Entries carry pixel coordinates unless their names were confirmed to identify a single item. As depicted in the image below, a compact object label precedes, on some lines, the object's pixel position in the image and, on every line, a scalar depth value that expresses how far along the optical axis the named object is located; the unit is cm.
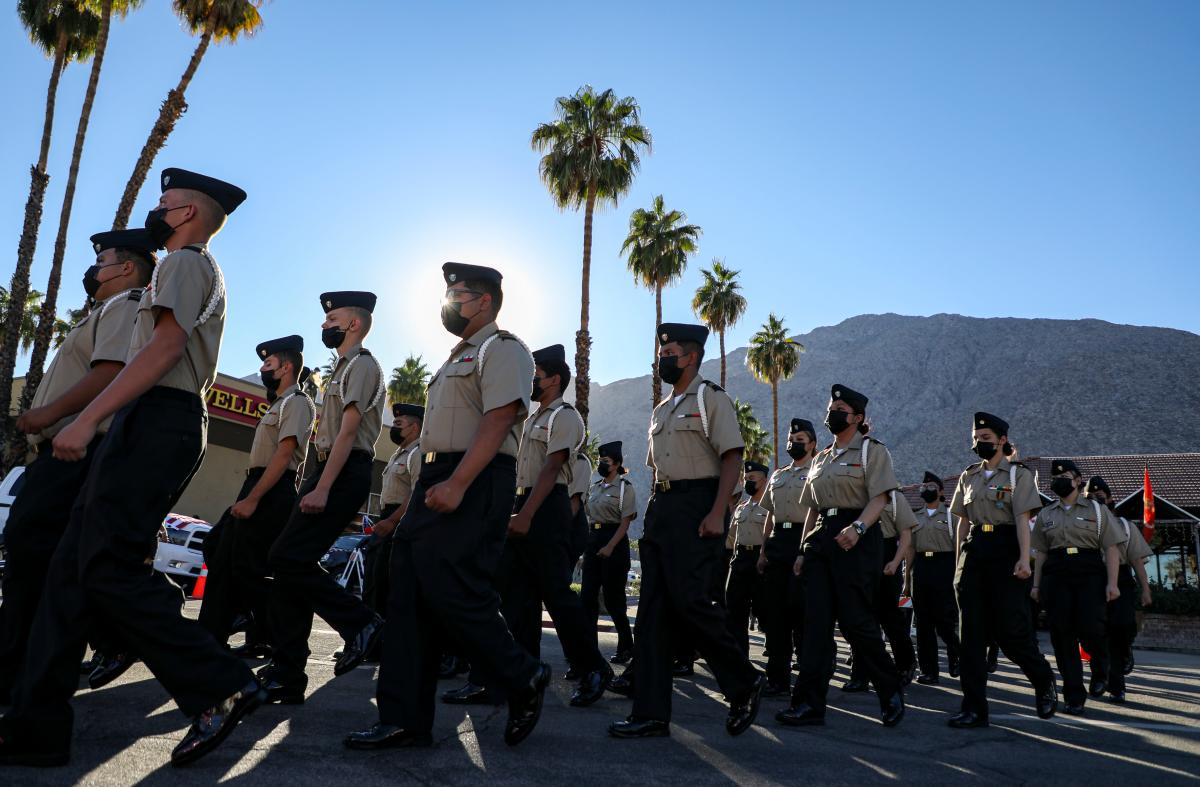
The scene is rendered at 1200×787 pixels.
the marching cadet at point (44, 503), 390
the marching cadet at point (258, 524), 517
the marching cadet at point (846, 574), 525
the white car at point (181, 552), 1320
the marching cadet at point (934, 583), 905
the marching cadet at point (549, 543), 552
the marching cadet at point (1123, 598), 776
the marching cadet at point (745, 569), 874
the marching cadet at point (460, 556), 360
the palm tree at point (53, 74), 1886
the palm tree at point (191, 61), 1883
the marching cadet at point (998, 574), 589
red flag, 1958
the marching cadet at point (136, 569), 304
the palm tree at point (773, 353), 4088
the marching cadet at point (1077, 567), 746
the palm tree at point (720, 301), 3609
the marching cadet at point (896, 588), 836
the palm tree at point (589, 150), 2392
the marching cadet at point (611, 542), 771
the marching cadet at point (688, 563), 443
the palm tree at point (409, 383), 3578
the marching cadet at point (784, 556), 692
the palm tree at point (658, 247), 2983
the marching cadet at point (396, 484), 770
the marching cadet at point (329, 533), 455
